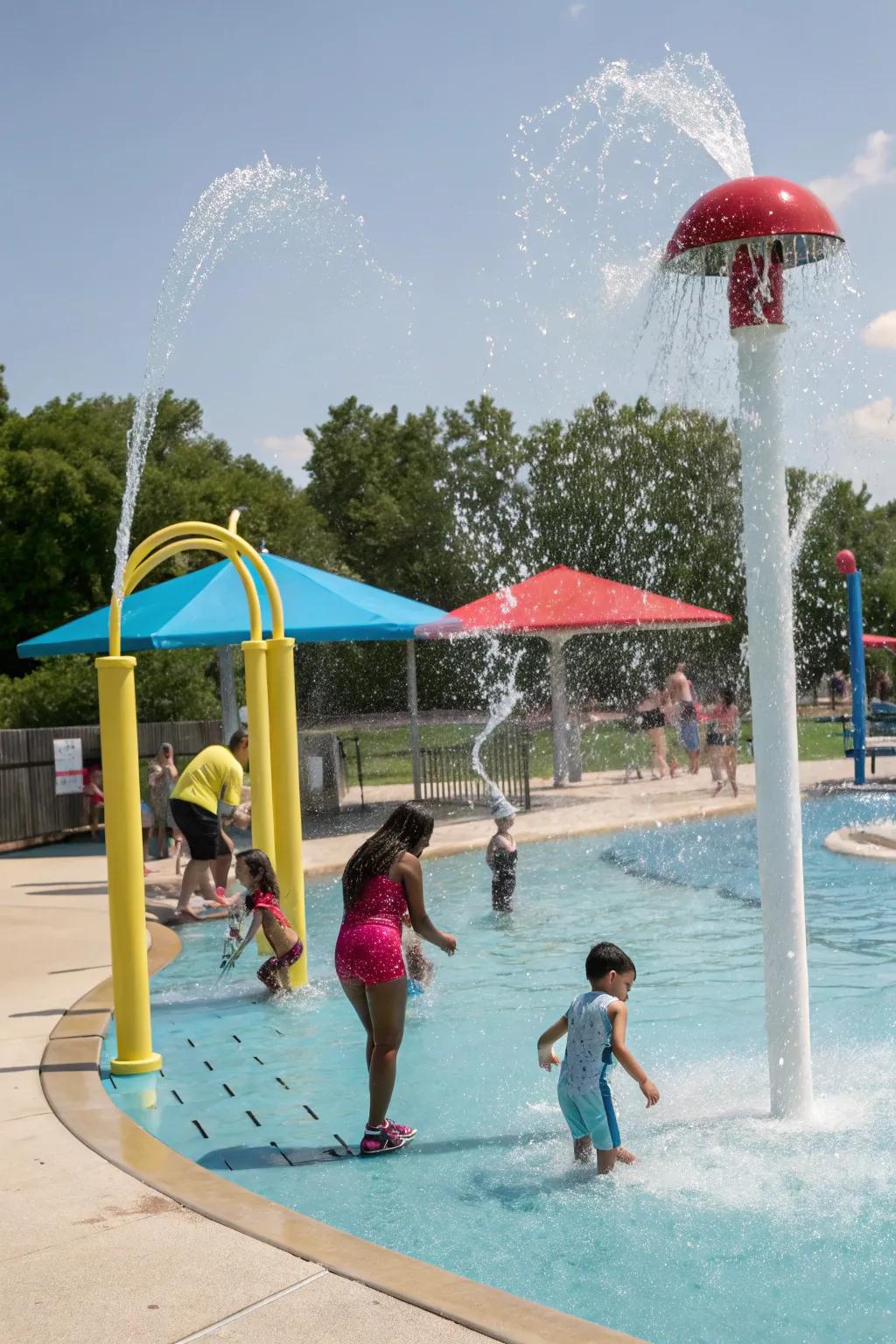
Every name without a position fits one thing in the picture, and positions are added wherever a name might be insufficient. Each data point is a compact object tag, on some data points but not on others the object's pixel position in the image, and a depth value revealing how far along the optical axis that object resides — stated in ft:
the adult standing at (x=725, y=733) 63.52
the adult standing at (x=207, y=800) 37.58
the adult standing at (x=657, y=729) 81.15
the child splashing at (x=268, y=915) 29.01
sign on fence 62.13
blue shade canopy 53.57
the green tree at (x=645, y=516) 135.13
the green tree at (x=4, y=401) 154.40
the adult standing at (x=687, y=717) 80.48
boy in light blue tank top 18.12
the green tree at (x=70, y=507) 135.54
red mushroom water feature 18.97
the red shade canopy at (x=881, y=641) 112.47
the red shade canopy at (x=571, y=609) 72.84
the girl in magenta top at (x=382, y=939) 19.72
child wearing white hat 37.17
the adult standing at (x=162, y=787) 54.03
